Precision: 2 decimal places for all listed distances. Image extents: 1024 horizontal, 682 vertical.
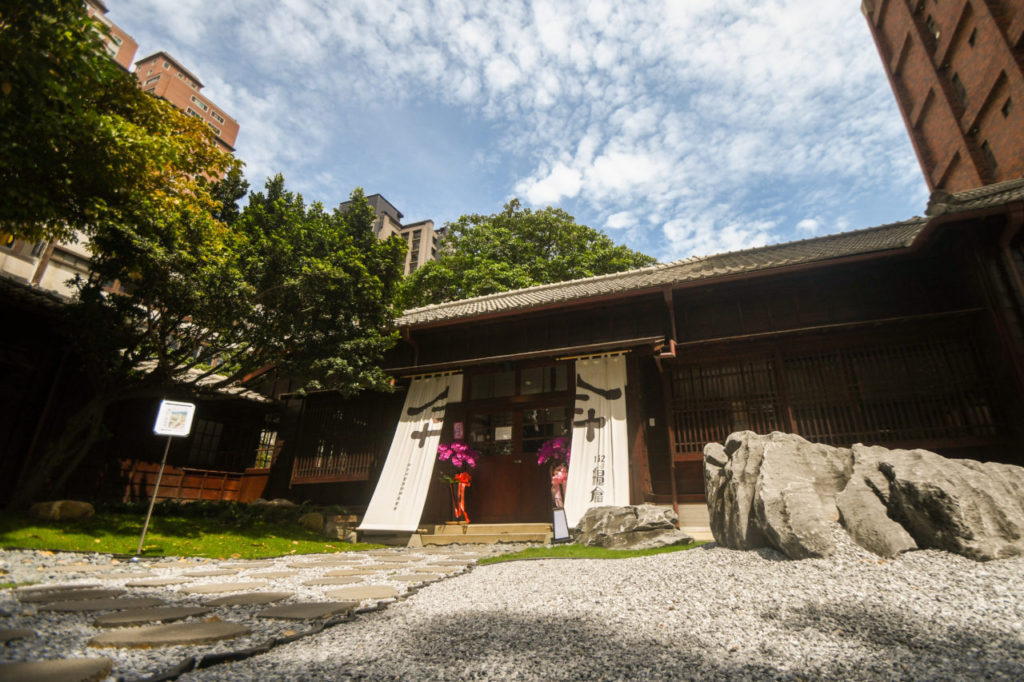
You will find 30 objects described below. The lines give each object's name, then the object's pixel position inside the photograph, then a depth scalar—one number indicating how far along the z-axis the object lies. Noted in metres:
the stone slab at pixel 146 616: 3.34
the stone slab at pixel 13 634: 2.77
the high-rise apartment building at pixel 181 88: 49.88
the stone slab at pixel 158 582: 4.95
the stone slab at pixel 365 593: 4.53
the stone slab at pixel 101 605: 3.66
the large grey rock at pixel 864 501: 4.17
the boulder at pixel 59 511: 8.82
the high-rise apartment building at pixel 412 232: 48.59
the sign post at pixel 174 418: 7.53
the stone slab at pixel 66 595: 4.08
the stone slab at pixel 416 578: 5.59
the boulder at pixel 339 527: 11.09
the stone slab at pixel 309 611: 3.72
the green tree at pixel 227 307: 9.19
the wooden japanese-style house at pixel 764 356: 8.34
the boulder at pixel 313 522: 11.32
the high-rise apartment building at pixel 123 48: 41.07
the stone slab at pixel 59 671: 2.18
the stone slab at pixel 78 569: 5.74
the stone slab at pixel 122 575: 5.40
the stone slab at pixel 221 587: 4.73
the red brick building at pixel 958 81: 15.49
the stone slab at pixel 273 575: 5.77
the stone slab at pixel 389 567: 6.66
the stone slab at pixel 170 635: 2.87
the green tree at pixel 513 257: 21.88
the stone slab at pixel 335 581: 5.38
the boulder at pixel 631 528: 7.54
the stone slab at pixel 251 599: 4.18
